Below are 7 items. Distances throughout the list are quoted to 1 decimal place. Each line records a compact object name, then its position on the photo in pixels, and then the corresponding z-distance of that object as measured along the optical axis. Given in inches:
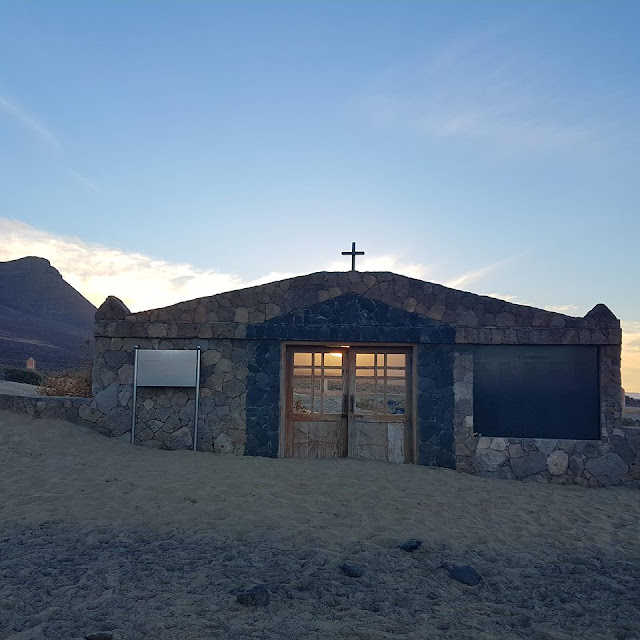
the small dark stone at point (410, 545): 212.5
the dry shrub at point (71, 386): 544.2
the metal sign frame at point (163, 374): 363.6
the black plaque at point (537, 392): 354.6
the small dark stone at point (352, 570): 183.6
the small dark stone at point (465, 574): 185.3
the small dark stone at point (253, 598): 156.6
